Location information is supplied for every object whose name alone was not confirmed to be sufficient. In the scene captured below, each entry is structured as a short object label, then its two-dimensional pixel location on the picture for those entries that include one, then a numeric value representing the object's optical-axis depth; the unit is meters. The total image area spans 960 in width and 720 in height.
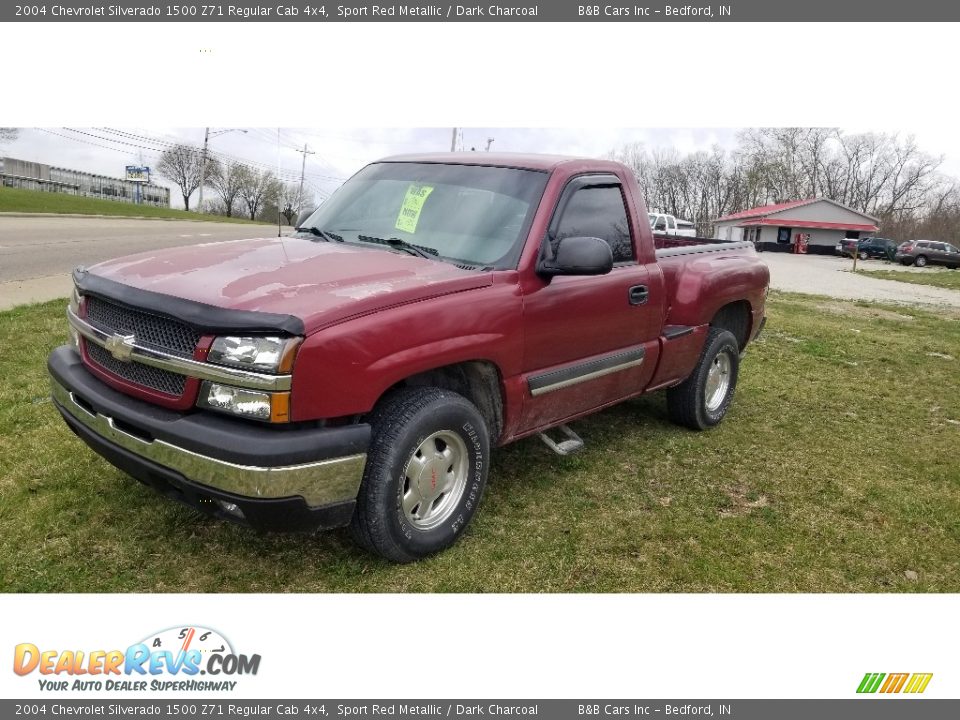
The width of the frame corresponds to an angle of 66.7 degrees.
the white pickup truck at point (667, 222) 20.16
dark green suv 45.78
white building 55.19
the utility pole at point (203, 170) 52.66
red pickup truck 2.76
